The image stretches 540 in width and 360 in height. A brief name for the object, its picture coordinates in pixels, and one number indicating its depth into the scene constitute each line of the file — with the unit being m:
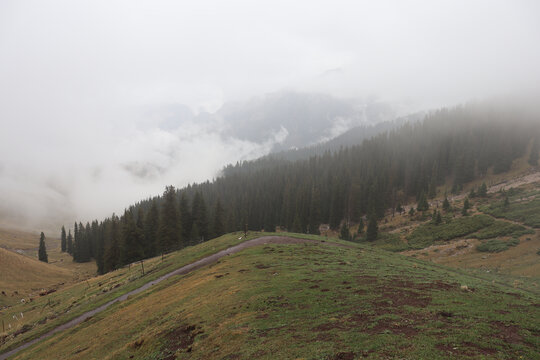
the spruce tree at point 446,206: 89.07
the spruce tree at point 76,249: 144.50
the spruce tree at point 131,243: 82.25
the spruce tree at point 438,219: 79.25
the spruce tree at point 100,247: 97.18
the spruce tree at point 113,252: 86.75
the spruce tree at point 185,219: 92.46
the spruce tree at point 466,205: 79.06
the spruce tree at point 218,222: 93.75
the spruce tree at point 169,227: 82.31
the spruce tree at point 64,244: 193.40
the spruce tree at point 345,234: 89.16
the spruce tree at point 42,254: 126.51
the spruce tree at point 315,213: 111.05
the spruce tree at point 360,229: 97.88
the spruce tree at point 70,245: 177.38
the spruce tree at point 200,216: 93.44
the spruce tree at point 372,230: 89.50
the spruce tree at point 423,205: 98.00
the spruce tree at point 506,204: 70.90
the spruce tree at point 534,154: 119.38
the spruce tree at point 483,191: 91.36
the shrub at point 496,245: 53.18
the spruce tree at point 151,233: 87.62
